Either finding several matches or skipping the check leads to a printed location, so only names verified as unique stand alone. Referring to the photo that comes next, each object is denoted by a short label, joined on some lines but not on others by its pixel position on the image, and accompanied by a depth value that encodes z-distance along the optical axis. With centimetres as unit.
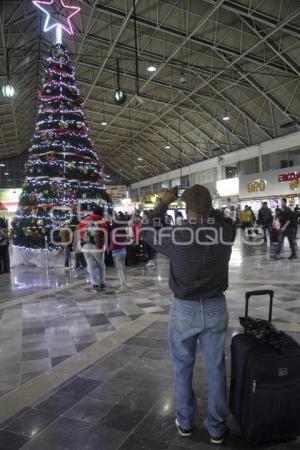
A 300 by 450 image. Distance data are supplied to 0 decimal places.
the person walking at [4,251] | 1027
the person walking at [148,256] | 1076
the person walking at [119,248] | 687
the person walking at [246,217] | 1711
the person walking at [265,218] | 1452
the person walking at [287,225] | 1033
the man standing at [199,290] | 219
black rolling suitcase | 211
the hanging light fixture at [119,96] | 993
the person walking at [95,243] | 695
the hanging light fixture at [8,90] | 932
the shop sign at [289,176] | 2078
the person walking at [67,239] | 1062
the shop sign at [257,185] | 2342
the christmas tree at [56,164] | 1137
